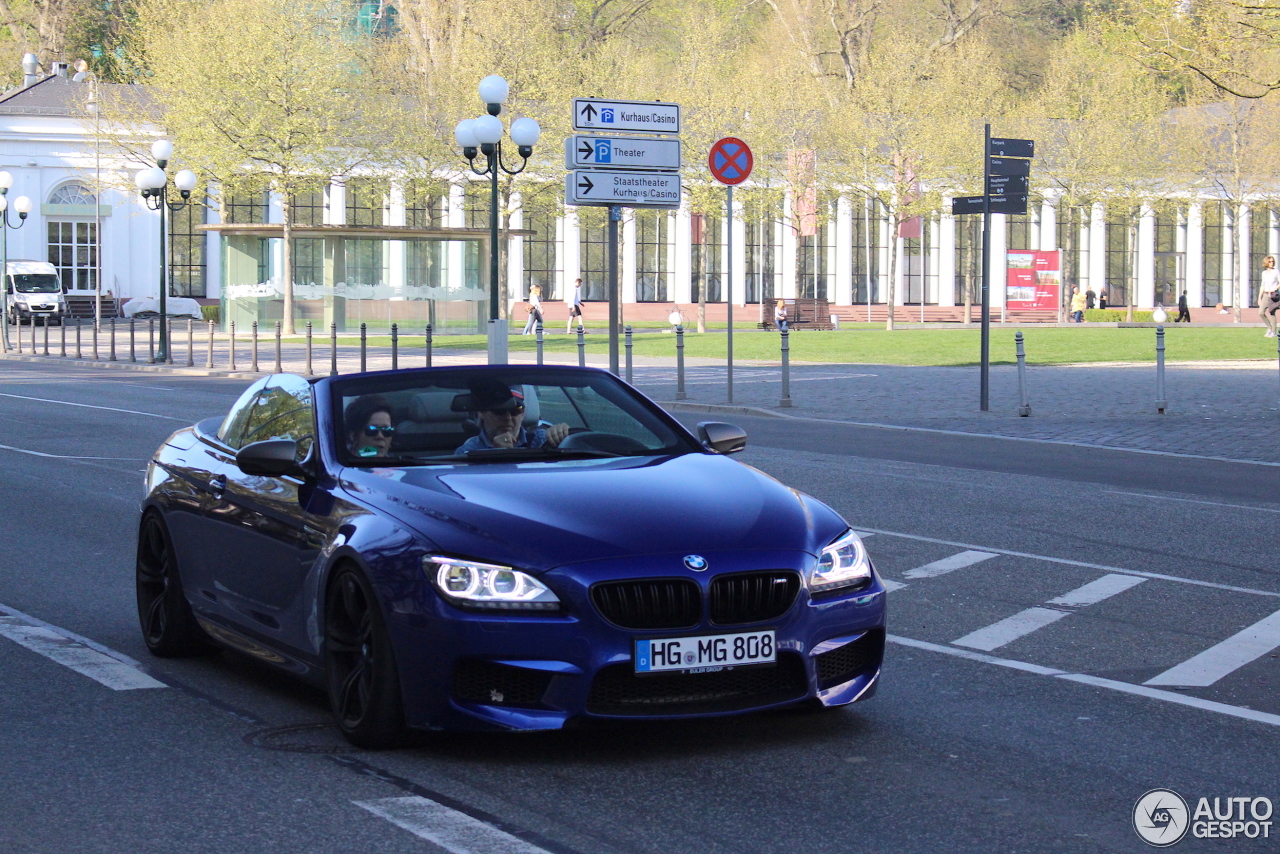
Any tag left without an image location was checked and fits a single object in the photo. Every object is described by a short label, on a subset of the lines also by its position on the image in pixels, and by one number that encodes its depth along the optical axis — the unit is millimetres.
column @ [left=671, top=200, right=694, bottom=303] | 80812
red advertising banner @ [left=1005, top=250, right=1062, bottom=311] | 70312
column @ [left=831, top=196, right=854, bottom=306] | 83500
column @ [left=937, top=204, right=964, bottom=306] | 84500
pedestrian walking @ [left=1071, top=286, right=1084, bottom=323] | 70000
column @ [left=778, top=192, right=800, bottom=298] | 82688
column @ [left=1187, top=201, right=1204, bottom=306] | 88500
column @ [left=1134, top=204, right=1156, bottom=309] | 87875
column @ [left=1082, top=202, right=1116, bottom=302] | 87562
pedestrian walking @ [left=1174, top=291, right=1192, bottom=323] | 70750
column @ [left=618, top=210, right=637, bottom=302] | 79500
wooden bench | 59938
